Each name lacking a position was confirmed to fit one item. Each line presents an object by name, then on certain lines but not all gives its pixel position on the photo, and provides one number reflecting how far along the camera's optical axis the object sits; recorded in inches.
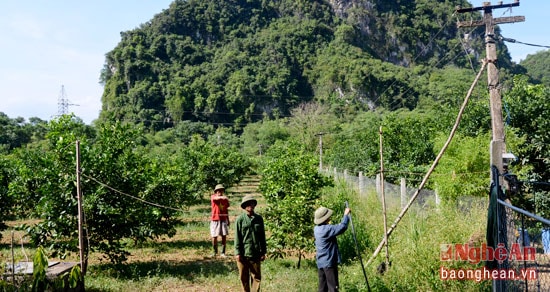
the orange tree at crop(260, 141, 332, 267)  324.5
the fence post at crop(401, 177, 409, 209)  375.3
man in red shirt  380.4
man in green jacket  248.5
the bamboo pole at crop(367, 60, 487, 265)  293.1
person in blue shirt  233.5
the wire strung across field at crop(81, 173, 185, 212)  290.1
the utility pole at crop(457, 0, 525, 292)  293.9
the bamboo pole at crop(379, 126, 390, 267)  296.5
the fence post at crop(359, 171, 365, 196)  505.0
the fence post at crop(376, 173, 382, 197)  446.3
